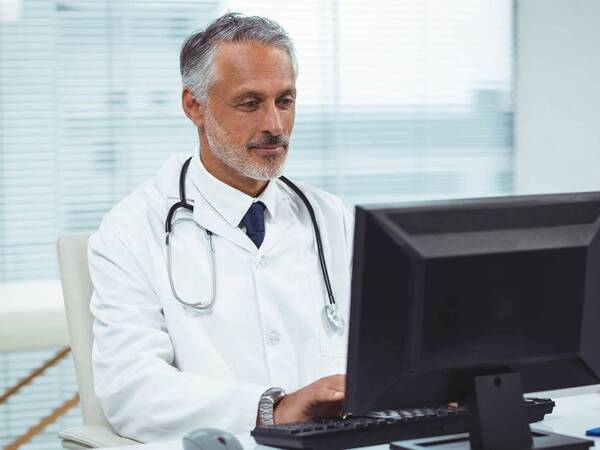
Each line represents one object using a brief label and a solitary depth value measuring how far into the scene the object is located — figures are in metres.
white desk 2.03
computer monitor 1.85
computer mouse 1.91
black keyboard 1.95
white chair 2.34
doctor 2.29
